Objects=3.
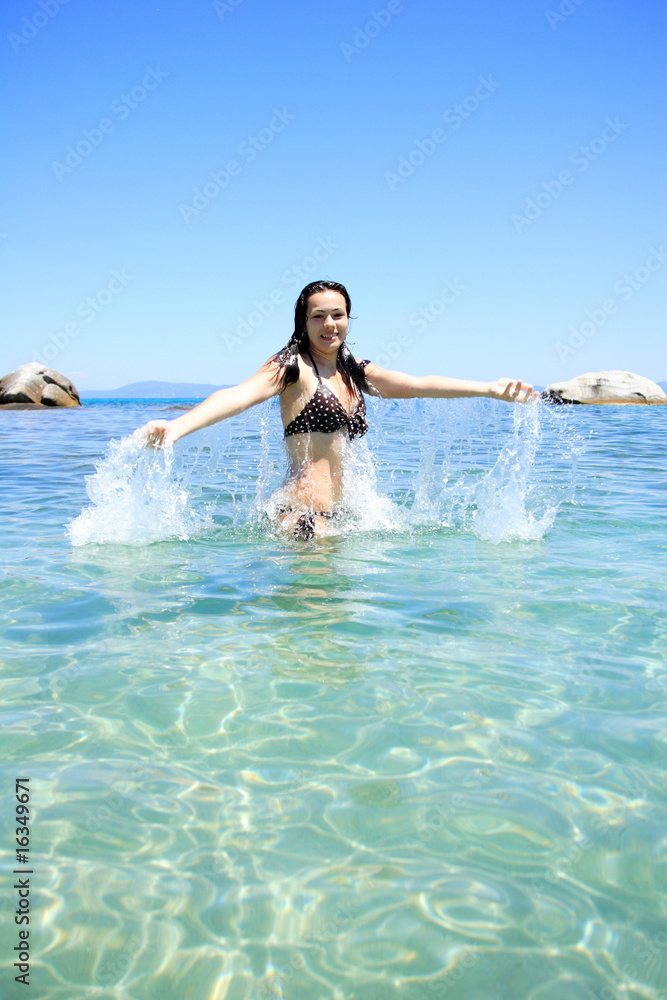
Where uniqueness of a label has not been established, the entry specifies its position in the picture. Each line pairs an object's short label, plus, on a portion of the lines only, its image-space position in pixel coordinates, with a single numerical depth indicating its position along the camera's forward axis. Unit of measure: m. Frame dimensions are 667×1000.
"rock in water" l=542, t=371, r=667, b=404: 31.38
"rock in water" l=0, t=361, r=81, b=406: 29.66
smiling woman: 5.04
